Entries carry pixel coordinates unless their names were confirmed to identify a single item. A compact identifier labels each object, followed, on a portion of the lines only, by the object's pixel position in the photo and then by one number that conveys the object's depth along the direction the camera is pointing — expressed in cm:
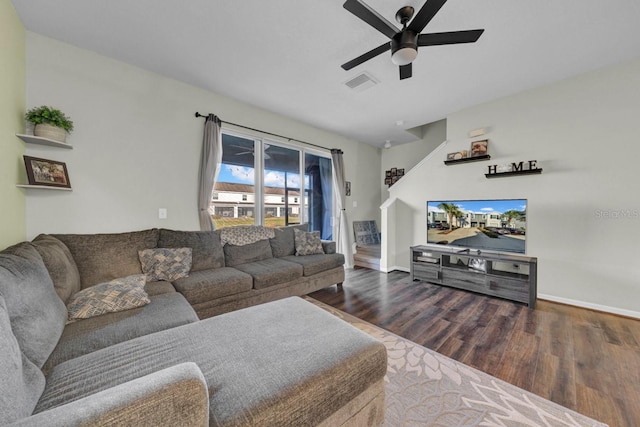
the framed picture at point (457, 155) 369
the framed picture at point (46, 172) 197
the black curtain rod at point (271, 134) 304
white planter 201
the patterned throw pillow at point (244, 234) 298
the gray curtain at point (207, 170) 300
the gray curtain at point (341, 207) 464
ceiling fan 160
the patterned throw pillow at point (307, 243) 343
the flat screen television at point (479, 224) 312
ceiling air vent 274
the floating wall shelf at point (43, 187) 191
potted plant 201
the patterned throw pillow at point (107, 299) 154
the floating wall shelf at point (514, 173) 303
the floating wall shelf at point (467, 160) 342
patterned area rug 130
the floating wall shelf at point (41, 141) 191
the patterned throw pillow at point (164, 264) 230
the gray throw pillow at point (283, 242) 333
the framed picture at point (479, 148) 347
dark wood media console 285
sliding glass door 340
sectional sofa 67
